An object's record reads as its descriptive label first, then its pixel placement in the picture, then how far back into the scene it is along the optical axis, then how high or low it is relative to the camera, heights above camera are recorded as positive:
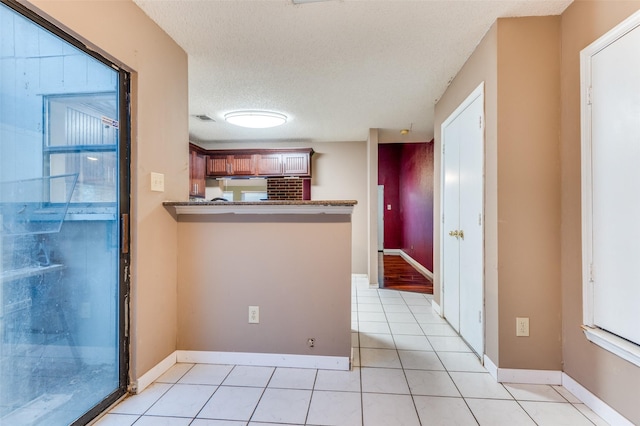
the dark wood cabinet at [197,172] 4.54 +0.66
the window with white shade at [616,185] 1.38 +0.14
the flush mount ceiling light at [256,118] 3.55 +1.18
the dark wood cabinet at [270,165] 4.89 +0.80
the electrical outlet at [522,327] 1.86 -0.74
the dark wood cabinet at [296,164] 4.91 +0.82
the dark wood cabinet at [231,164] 4.90 +0.81
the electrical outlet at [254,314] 2.08 -0.73
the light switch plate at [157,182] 1.88 +0.20
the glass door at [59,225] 1.22 -0.06
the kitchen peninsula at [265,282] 2.02 -0.50
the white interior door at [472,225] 2.12 -0.10
